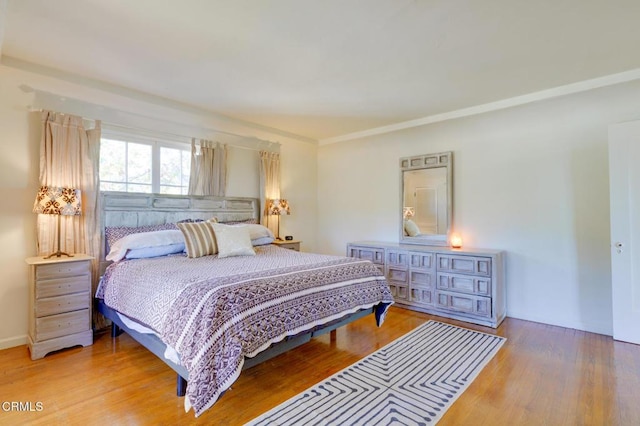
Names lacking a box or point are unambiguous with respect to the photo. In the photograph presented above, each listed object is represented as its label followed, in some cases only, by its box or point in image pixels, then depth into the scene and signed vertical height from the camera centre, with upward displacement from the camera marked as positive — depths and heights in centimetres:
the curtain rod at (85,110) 301 +112
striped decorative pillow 323 -22
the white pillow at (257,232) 394 -19
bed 180 -60
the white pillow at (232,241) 330 -25
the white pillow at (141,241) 306 -24
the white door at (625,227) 295 -11
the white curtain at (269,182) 483 +54
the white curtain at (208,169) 409 +65
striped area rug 191 -121
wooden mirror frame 426 +54
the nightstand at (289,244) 460 -40
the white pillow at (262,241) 402 -31
